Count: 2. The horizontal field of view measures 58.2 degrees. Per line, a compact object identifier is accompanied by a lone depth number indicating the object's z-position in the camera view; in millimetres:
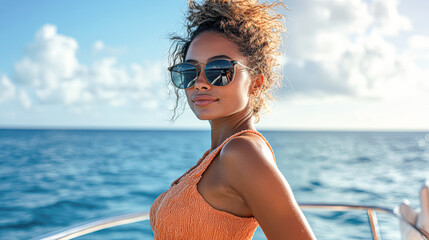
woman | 985
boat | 1688
